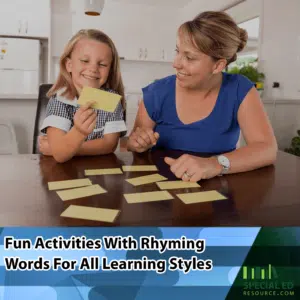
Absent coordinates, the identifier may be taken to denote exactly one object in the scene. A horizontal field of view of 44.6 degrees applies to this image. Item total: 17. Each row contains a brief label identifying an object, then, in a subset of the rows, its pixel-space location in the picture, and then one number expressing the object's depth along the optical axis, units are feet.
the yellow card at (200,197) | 2.53
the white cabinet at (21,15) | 18.48
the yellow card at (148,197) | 2.50
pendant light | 9.94
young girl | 3.93
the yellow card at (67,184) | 2.78
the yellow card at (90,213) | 2.15
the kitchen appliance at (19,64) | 18.34
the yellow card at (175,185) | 2.85
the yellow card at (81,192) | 2.56
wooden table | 2.13
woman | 4.12
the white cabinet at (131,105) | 19.10
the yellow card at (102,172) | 3.26
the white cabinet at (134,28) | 20.66
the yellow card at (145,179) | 2.99
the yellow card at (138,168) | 3.45
